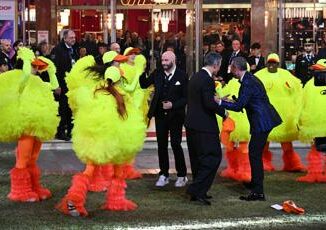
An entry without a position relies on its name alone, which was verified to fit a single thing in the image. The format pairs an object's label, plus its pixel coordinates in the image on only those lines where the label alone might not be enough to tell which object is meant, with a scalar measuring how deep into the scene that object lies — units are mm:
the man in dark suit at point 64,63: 22156
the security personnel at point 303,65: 27888
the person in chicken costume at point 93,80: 14856
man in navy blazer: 15119
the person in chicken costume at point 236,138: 16749
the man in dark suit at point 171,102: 16460
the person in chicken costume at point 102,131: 13206
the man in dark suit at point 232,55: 25086
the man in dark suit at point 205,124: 14764
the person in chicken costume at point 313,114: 16473
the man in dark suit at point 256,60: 24802
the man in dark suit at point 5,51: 23529
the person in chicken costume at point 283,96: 17420
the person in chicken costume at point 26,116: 14317
